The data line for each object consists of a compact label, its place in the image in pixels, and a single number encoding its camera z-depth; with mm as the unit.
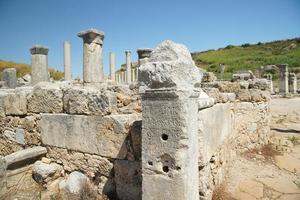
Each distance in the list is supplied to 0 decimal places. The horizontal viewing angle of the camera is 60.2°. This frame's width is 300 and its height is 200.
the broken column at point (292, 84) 23922
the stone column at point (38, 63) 9711
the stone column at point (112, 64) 17208
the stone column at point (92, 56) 9227
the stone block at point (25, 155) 3880
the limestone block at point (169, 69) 2562
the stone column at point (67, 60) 14695
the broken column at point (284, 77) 22344
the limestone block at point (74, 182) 3571
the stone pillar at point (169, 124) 2529
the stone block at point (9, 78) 13725
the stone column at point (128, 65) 16134
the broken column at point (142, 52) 10586
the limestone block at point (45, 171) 3918
